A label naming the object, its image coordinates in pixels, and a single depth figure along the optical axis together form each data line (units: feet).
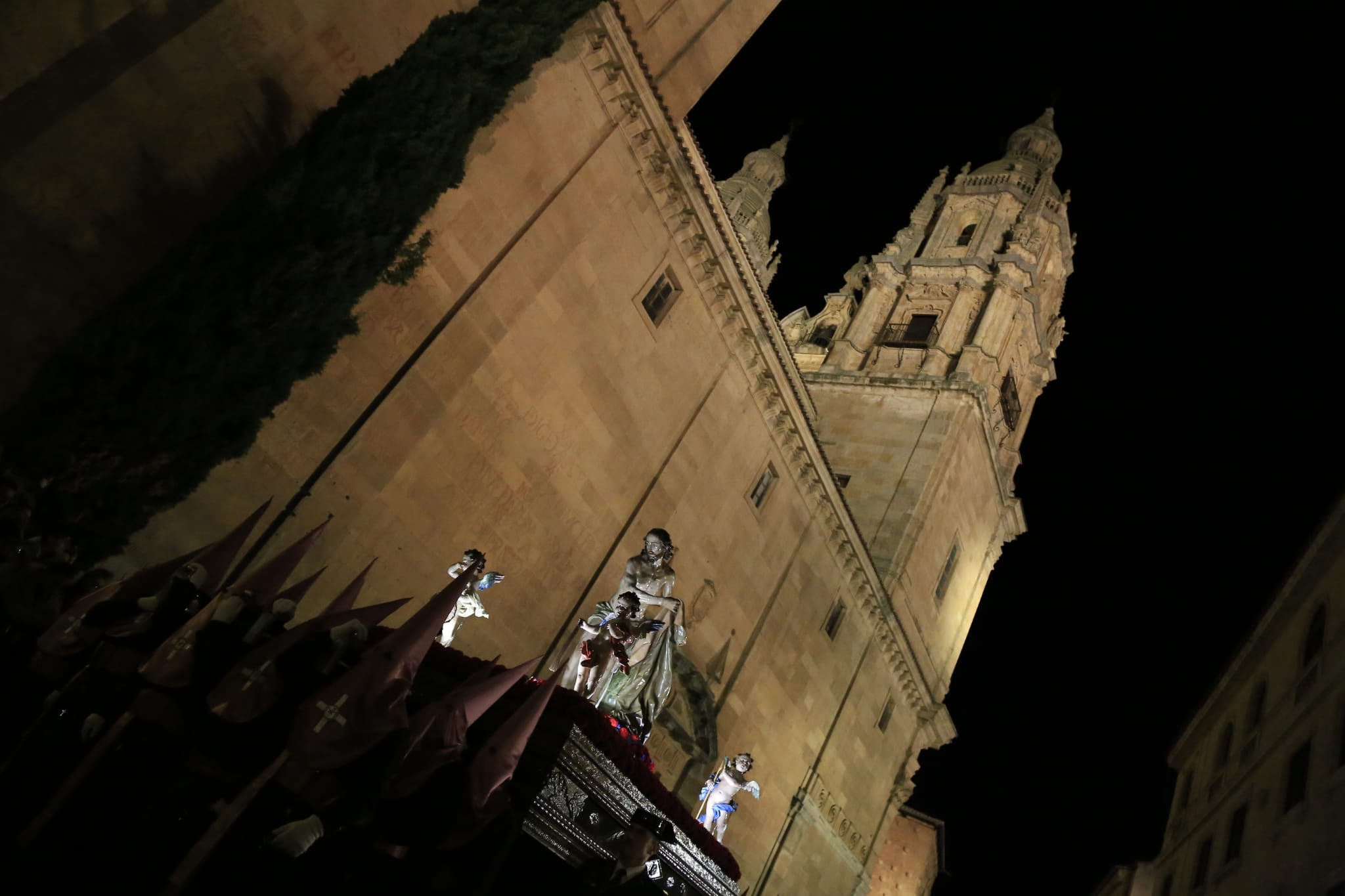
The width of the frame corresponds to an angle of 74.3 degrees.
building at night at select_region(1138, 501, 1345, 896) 42.70
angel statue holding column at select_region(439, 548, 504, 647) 32.94
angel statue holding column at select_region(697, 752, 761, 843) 42.55
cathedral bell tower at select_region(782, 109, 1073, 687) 93.15
